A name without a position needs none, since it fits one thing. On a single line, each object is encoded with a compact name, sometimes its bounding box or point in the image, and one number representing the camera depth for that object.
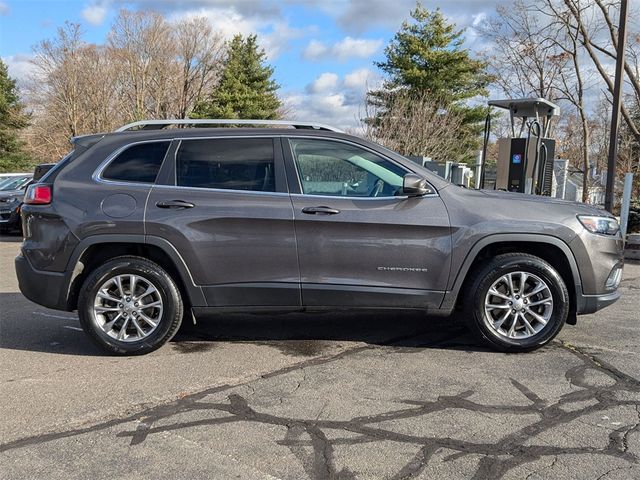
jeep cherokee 4.61
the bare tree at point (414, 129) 23.66
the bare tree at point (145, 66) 36.34
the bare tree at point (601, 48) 18.88
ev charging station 11.70
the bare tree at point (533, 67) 24.69
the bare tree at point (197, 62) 39.34
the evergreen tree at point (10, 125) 41.69
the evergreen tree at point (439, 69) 32.28
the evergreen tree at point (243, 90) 36.91
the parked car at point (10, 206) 14.69
